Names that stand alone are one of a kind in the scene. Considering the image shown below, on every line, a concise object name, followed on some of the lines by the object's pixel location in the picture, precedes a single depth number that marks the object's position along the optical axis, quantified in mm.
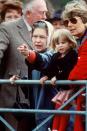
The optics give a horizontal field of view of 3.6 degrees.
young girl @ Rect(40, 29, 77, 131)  13545
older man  14772
